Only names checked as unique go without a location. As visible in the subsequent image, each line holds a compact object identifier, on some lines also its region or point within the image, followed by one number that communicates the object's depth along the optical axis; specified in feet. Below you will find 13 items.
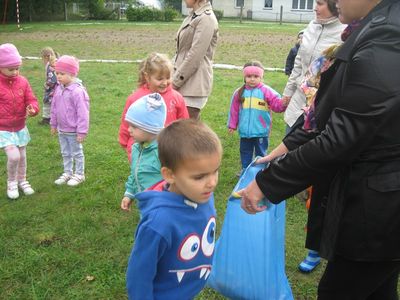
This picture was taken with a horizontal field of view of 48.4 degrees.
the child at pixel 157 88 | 12.16
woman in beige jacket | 13.96
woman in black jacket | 5.34
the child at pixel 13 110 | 14.42
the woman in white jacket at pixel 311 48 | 12.06
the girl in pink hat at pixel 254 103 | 16.05
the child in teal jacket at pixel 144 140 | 9.52
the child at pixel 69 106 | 15.65
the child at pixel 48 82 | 23.16
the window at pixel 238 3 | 164.82
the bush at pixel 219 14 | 146.44
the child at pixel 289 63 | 27.06
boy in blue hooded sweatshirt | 6.03
